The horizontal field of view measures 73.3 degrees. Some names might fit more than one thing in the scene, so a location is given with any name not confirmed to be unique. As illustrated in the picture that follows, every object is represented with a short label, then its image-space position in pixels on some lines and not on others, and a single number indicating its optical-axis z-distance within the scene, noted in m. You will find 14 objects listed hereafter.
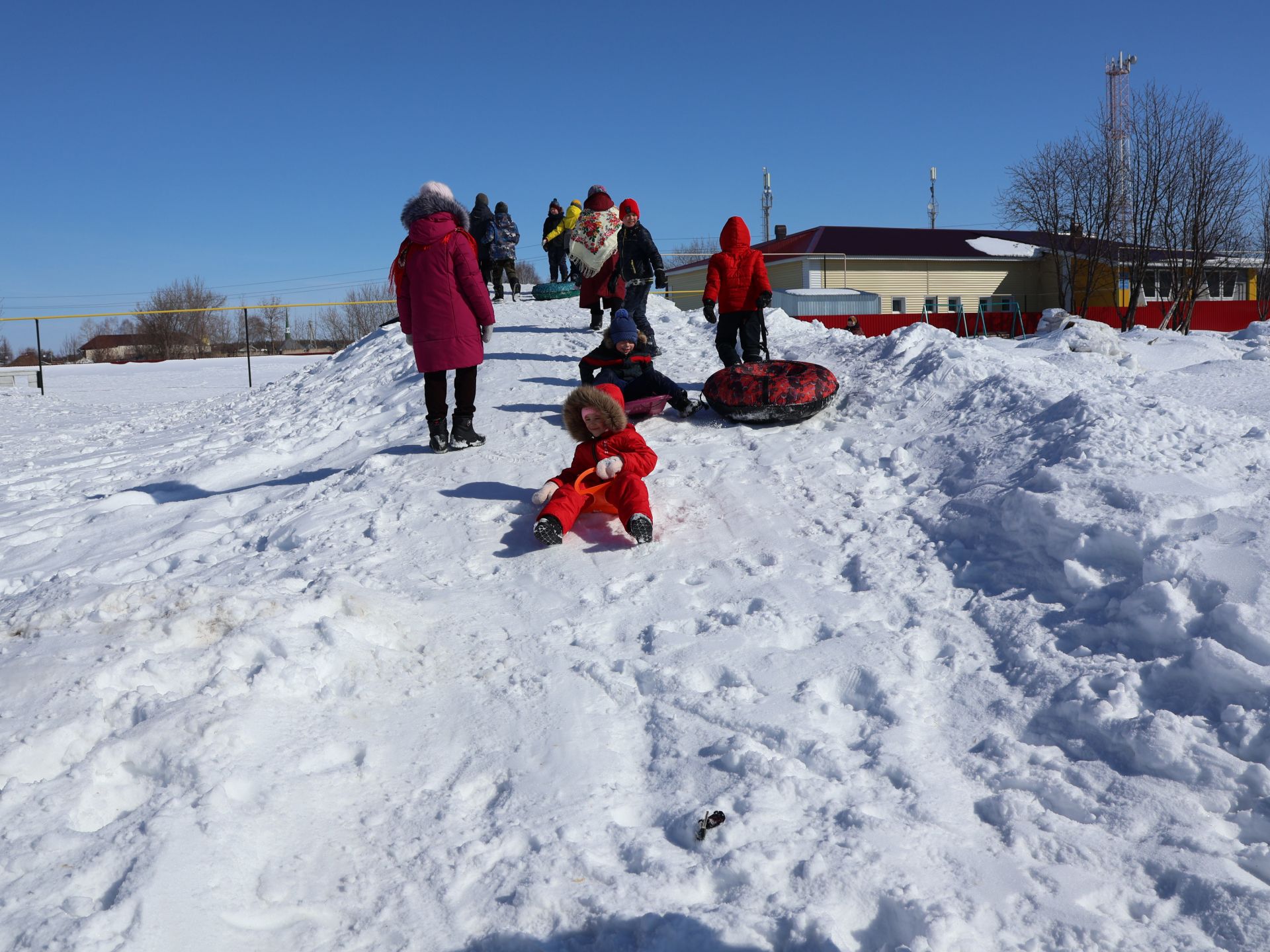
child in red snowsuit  4.45
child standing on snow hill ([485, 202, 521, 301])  14.62
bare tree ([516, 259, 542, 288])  52.31
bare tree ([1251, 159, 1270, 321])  26.28
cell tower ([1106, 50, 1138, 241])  23.59
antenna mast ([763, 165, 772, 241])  60.94
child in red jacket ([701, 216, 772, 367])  7.15
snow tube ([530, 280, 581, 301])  15.46
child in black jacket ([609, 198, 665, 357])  8.91
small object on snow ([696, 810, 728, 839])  2.45
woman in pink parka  5.92
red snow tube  6.26
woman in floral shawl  9.20
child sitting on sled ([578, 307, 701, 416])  6.79
